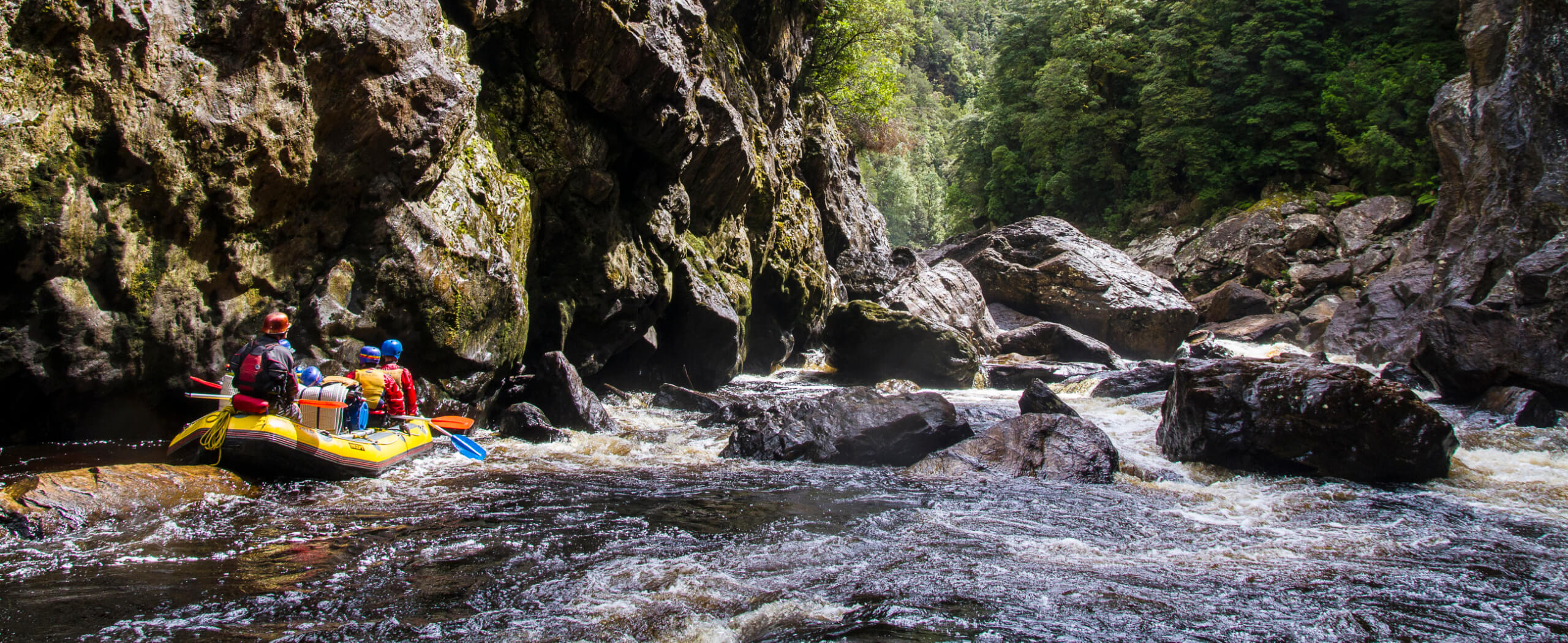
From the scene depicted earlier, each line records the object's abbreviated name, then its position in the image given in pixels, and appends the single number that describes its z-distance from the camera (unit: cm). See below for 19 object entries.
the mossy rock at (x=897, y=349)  1659
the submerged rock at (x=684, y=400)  1266
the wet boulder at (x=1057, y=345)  2009
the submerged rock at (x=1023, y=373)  1708
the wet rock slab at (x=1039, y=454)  795
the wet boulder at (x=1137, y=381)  1394
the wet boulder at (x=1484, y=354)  1054
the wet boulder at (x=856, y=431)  873
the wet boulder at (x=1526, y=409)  992
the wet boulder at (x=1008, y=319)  2478
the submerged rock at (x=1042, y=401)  1042
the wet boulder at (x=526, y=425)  951
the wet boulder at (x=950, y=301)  2109
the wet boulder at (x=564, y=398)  1031
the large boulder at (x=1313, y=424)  744
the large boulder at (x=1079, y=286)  2253
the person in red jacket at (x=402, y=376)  823
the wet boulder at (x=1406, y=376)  1352
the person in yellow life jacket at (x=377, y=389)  788
